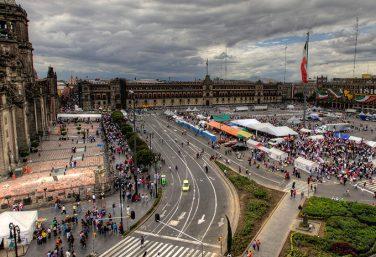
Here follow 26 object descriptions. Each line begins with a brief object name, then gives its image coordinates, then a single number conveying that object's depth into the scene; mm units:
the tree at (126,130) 66612
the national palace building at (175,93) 153250
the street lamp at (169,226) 26656
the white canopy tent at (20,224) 26094
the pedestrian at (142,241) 26562
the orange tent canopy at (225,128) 72112
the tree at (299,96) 191325
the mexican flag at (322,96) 125312
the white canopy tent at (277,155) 51875
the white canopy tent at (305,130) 76288
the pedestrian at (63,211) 32344
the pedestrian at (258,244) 25369
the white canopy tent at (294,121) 93875
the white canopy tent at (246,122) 81531
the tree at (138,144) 51925
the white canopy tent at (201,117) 104062
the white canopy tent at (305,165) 45562
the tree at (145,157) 46344
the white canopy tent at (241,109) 137375
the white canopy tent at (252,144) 60594
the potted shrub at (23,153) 54484
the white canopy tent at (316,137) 67419
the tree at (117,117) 89056
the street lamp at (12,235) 22528
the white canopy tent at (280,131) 70188
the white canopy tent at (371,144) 59362
